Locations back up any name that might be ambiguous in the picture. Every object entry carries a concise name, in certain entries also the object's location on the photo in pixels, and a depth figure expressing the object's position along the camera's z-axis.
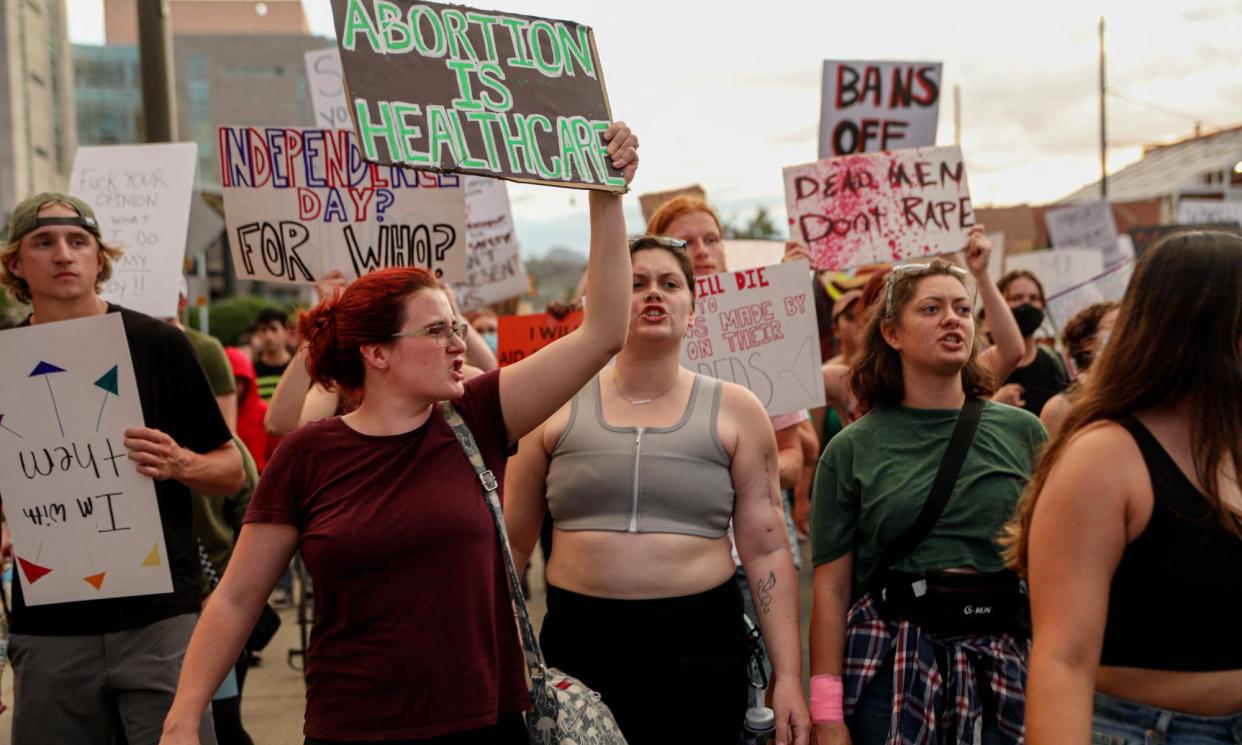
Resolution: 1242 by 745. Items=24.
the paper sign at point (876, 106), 6.93
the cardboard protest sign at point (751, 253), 7.43
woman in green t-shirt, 3.02
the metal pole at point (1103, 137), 34.46
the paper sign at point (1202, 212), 11.48
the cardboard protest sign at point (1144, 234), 9.16
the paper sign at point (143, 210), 5.21
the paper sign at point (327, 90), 7.25
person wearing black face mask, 5.97
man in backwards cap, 3.32
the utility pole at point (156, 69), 7.72
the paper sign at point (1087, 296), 8.40
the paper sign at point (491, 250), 7.58
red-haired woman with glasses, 2.59
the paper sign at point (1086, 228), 12.51
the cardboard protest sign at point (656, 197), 9.37
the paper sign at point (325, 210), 4.98
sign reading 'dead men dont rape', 6.14
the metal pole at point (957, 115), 55.66
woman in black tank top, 2.07
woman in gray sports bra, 3.14
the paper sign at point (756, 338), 4.69
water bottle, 3.16
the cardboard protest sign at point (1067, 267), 11.62
